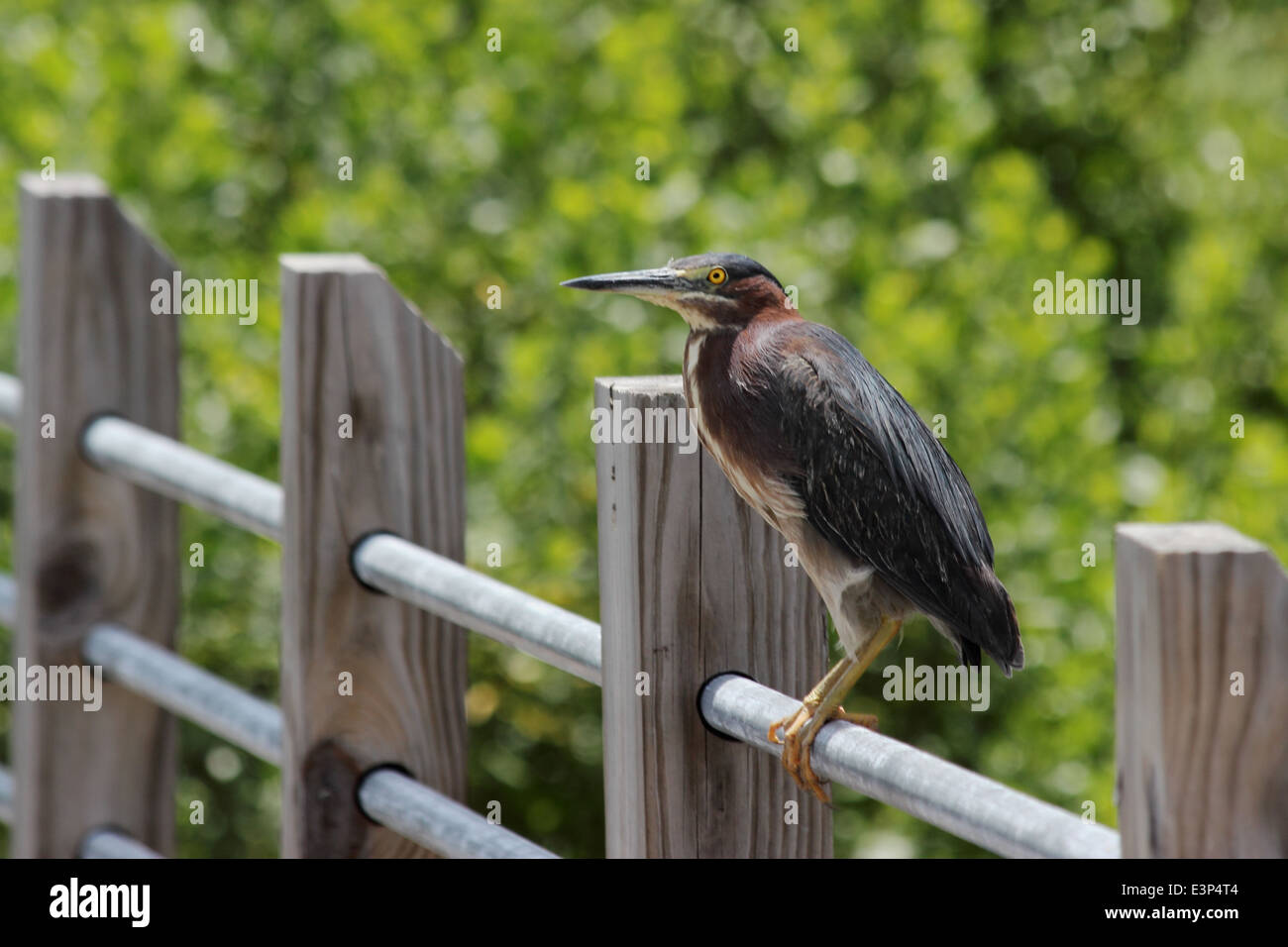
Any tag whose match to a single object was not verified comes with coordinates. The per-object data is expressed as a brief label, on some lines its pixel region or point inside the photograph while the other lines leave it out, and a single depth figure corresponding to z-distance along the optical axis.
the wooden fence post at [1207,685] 2.43
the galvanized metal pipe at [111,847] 6.16
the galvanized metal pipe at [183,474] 5.20
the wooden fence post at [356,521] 4.85
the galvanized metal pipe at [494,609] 4.13
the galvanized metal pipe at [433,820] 4.25
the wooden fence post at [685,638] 3.79
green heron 3.62
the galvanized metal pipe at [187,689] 5.31
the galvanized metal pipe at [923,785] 2.88
